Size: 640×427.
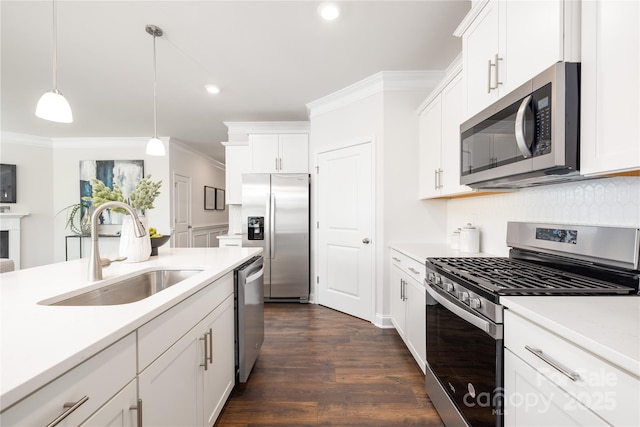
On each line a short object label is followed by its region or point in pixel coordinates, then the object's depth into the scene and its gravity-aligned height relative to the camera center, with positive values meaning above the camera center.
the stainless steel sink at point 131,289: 1.19 -0.42
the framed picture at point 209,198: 6.91 +0.29
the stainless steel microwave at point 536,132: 1.05 +0.35
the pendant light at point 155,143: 2.22 +0.57
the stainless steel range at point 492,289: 1.04 -0.31
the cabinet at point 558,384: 0.62 -0.46
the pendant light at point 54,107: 1.48 +0.55
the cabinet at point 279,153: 4.09 +0.85
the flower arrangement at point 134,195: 1.60 +0.09
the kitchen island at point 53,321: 0.54 -0.32
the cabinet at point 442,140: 2.09 +0.63
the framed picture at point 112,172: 5.34 +0.72
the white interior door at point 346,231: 3.12 -0.25
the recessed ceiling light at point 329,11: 1.94 +1.44
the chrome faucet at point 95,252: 1.24 -0.20
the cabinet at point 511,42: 1.07 +0.79
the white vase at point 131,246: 1.76 -0.24
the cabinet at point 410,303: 1.94 -0.76
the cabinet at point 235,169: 4.48 +0.66
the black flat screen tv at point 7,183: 4.71 +0.44
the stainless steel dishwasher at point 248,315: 1.79 -0.74
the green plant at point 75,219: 5.23 -0.20
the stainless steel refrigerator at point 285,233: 3.82 -0.33
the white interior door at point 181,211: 5.57 -0.04
